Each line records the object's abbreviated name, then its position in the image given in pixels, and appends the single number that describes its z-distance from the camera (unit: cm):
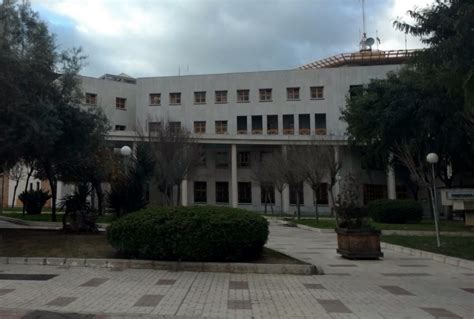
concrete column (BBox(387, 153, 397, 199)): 4739
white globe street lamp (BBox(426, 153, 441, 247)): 1686
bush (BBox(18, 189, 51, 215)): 3543
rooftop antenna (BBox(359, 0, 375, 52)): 6995
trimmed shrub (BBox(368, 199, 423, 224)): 2725
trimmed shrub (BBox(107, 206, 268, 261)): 1138
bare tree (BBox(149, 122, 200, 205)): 2811
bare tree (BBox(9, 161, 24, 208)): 3310
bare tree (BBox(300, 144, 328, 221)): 3105
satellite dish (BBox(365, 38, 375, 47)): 6981
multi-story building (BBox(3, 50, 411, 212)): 5109
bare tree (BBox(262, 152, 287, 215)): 3654
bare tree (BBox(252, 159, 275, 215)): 4025
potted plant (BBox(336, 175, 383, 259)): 1402
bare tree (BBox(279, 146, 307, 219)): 3247
